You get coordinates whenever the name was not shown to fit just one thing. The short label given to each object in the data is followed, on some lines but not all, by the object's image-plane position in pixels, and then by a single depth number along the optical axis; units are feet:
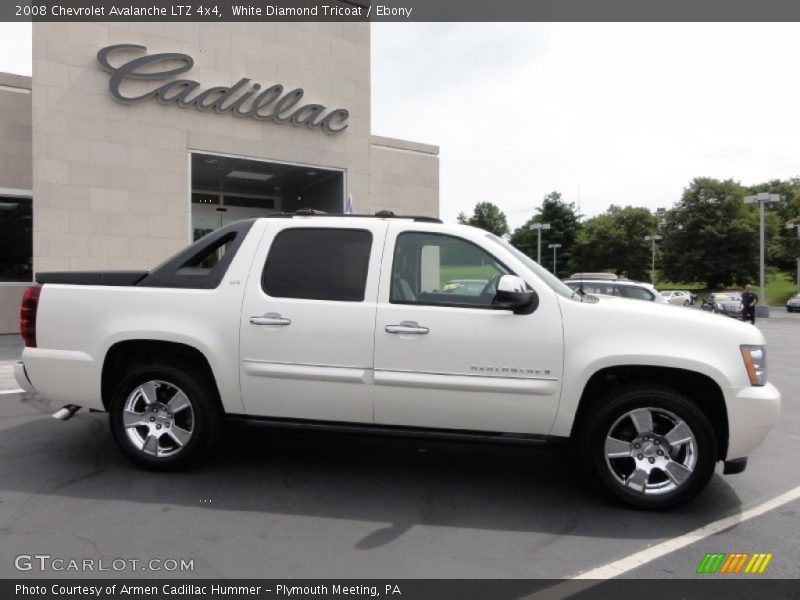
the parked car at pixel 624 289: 38.83
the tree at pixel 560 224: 259.19
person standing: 66.49
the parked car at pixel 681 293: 145.82
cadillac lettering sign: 40.24
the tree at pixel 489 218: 405.61
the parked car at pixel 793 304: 121.39
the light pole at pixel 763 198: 97.91
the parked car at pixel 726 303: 99.81
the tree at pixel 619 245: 249.14
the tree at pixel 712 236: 189.16
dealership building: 38.70
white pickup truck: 12.21
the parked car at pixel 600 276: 58.26
